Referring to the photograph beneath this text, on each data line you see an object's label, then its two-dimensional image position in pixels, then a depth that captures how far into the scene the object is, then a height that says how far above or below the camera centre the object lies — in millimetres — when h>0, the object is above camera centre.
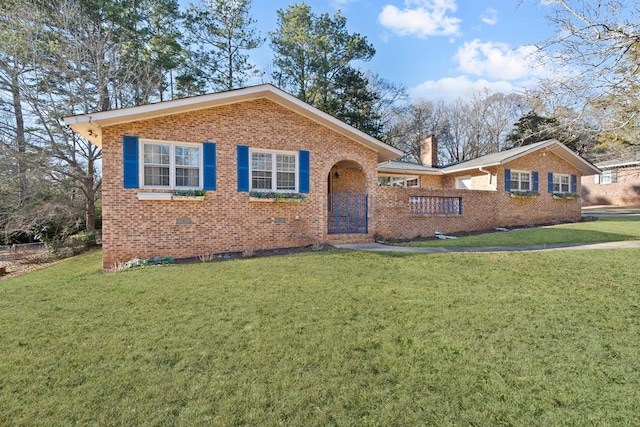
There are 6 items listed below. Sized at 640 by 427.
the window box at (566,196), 17516 +1001
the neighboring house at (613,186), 25039 +2431
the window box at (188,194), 9016 +683
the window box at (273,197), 9930 +647
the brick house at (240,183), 8680 +1067
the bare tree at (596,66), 5754 +2862
